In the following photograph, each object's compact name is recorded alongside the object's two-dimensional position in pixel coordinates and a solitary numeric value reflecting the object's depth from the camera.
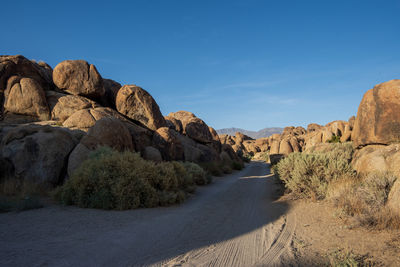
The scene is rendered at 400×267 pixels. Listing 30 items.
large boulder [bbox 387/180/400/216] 4.79
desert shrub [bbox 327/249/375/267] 3.28
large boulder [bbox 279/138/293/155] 37.94
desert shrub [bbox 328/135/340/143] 24.79
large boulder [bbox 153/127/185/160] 16.53
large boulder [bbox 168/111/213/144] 25.13
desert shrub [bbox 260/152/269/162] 45.09
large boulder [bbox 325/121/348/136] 27.98
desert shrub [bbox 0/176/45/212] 6.95
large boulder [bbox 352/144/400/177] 6.46
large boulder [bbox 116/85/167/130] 17.61
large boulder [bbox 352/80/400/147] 7.61
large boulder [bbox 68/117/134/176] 10.25
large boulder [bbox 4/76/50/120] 16.48
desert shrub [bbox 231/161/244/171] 25.88
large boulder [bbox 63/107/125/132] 13.77
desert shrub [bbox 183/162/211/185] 14.14
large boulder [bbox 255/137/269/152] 66.00
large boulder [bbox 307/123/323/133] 65.36
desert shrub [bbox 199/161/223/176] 19.55
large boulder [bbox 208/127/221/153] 27.26
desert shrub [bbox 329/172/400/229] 4.65
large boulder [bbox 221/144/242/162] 30.90
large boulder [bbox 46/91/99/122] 16.44
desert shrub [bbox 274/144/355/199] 7.73
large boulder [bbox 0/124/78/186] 10.02
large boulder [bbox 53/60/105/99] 18.00
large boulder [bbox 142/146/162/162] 14.09
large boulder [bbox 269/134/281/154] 41.53
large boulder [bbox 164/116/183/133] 24.44
